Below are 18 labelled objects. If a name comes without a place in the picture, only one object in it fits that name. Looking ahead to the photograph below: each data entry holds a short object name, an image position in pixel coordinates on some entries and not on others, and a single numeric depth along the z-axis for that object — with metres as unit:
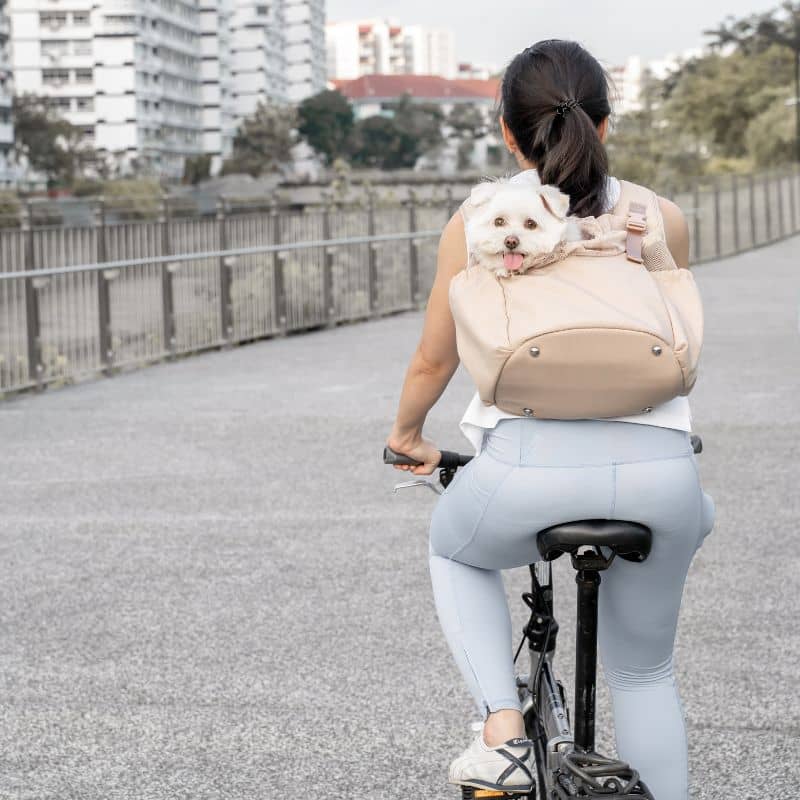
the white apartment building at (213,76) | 176.50
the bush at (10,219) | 14.59
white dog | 2.84
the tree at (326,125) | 176.50
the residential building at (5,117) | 117.56
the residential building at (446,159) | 175.30
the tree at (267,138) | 162.12
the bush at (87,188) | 103.25
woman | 2.85
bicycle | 2.83
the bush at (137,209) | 16.67
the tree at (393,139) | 180.62
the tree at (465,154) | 178.75
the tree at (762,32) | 136.75
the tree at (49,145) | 119.38
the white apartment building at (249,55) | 193.88
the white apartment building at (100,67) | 152.38
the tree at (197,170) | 134.75
